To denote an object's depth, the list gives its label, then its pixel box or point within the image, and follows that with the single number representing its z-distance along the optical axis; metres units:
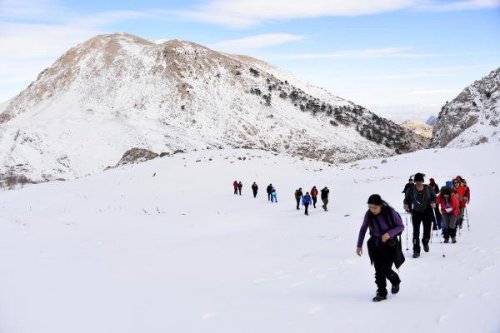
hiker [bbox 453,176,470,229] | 13.98
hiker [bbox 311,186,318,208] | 28.03
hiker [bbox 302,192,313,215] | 25.62
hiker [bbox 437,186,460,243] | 12.73
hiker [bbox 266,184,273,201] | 32.88
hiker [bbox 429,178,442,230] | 14.84
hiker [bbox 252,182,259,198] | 35.59
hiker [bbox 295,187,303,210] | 27.88
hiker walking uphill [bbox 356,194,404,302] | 7.89
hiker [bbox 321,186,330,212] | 26.09
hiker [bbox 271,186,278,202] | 32.75
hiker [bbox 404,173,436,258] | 11.00
